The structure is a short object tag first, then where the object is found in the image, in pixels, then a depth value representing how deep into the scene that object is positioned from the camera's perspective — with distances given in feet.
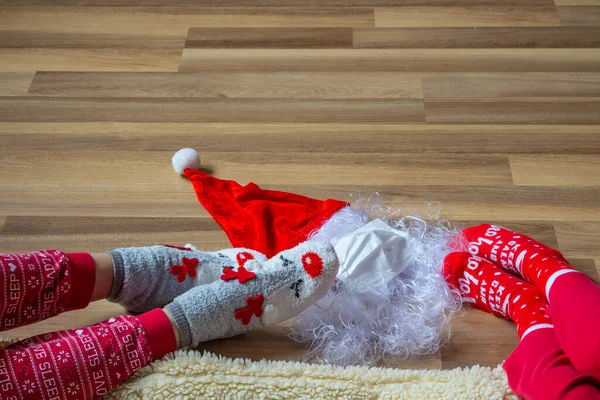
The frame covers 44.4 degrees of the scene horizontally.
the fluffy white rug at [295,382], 3.58
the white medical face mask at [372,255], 4.12
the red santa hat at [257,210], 4.46
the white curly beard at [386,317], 3.90
